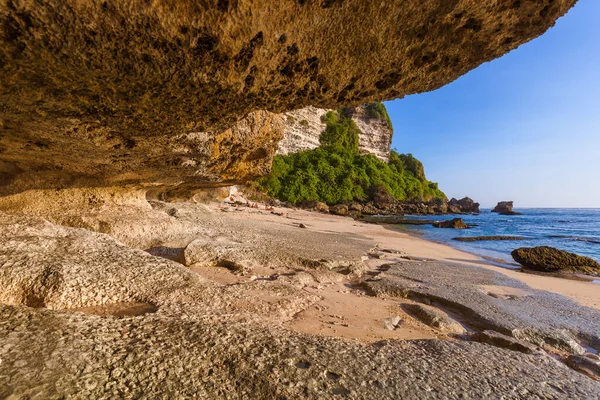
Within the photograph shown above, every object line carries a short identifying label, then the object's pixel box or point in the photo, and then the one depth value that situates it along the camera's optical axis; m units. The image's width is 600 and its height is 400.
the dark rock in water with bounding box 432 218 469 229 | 23.89
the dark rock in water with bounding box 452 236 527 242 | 16.23
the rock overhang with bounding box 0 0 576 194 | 1.53
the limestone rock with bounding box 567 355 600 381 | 2.73
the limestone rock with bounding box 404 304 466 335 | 3.35
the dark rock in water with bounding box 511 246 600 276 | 8.80
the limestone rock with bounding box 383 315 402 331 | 3.14
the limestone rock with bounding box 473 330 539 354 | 2.81
